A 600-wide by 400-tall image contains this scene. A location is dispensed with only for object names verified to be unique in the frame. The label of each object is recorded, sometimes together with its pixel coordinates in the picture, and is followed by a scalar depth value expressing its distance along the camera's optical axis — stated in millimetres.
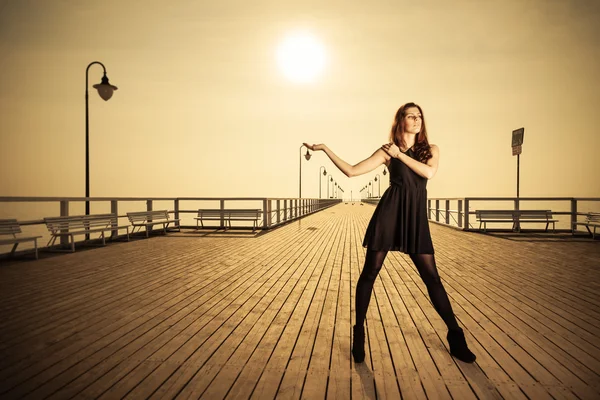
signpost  13474
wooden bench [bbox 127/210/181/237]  10062
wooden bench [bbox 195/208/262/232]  12055
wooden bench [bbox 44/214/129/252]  7391
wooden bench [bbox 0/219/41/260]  6238
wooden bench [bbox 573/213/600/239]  9567
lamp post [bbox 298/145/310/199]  28416
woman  2389
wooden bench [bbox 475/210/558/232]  11280
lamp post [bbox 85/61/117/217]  9859
